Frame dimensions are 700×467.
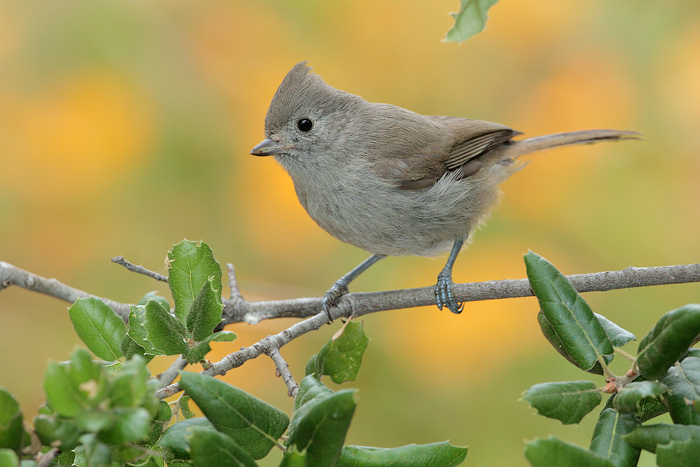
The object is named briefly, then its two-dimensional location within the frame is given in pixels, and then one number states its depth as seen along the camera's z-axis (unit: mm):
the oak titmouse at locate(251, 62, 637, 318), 3662
